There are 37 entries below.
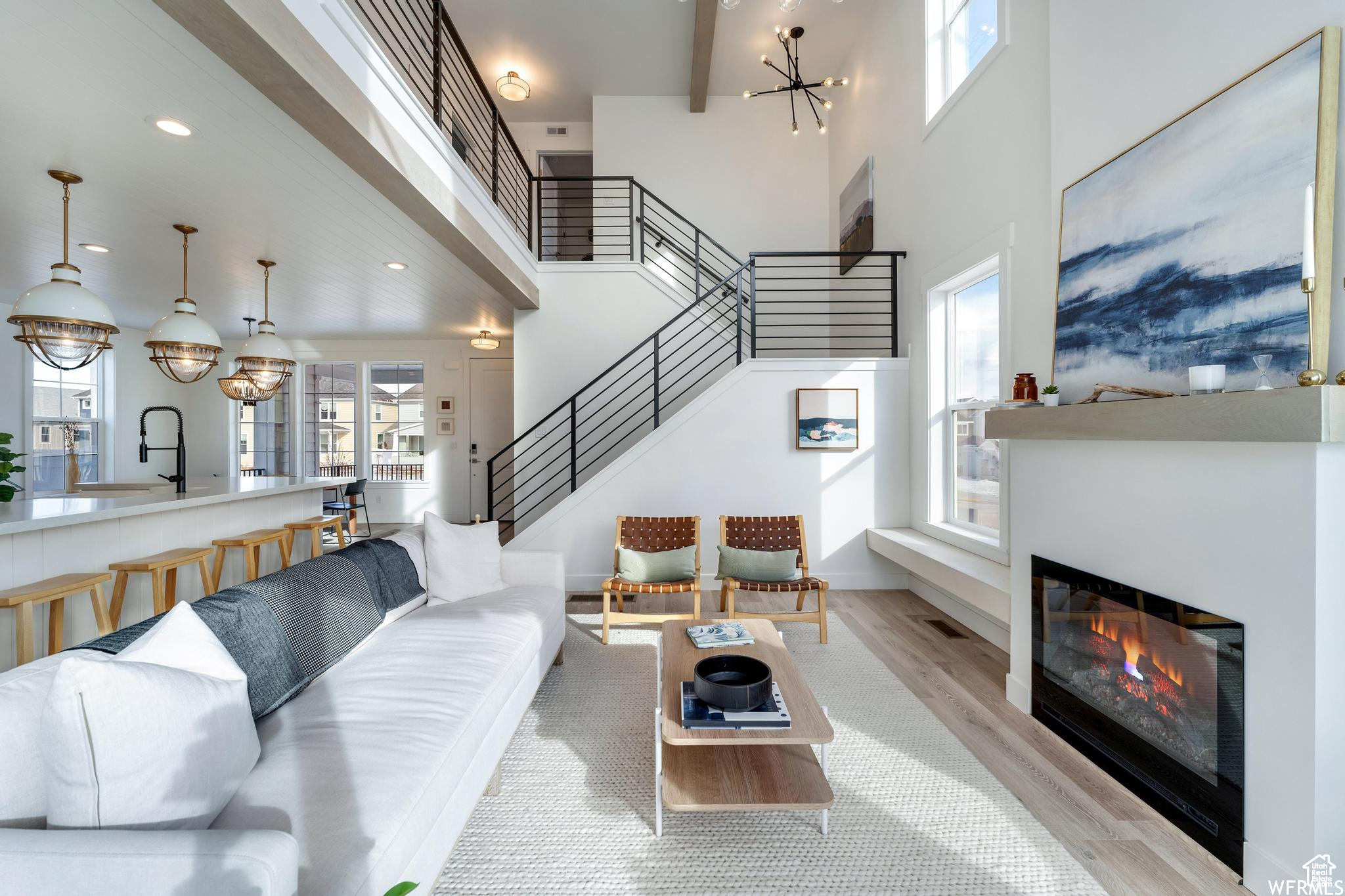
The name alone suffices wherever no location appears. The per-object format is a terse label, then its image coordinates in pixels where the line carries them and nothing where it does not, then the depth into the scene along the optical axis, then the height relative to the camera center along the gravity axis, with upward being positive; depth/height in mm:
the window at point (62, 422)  6043 +229
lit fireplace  1762 -894
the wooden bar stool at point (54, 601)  2344 -673
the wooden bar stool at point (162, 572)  3010 -700
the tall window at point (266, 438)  8117 +74
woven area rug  1701 -1275
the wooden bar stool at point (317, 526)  4625 -676
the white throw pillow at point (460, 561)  3074 -637
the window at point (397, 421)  8125 +317
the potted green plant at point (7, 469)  3078 -139
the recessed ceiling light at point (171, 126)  2391 +1342
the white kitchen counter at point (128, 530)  2535 -484
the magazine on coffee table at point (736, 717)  1839 -883
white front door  8000 +506
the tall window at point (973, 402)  3727 +300
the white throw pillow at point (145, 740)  1035 -582
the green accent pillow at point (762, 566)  3840 -811
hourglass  1654 +223
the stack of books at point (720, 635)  2572 -875
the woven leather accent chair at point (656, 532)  4277 -655
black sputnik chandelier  5359 +3945
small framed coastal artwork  4809 +211
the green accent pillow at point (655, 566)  3883 -823
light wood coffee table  1766 -1093
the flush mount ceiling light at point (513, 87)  6266 +3919
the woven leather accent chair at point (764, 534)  4199 -651
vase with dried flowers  4652 -85
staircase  5133 +1440
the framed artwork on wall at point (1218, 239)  1578 +685
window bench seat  3168 -801
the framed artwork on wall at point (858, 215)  5594 +2346
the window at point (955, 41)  3691 +2794
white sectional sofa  938 -802
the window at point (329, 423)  8172 +298
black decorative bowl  1898 -824
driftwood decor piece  2047 +200
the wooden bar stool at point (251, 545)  3773 -689
